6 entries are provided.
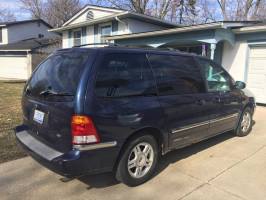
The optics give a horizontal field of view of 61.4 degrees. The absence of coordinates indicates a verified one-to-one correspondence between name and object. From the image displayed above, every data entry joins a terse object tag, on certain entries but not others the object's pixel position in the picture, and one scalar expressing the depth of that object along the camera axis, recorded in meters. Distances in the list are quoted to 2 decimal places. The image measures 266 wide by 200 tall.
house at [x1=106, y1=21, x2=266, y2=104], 8.31
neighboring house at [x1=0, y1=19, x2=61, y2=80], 18.66
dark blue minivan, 2.53
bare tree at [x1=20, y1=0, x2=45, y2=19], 33.76
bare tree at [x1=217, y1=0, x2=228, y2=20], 23.63
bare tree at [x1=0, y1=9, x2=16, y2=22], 40.97
